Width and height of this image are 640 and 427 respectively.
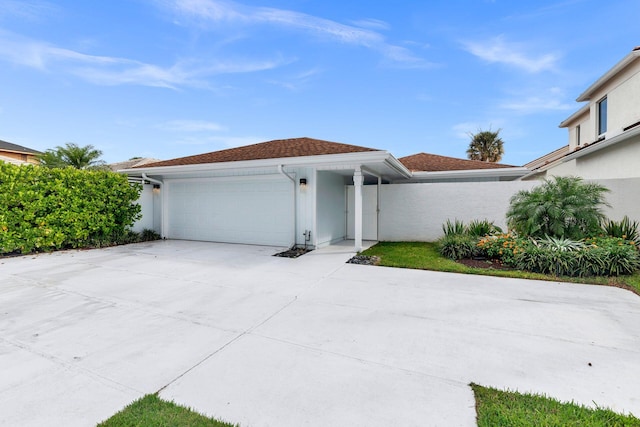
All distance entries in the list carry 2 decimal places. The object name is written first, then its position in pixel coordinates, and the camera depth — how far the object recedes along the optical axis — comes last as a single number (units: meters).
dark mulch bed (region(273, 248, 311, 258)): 7.90
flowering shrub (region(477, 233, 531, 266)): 6.50
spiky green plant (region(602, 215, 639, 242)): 6.88
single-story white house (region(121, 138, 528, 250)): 8.45
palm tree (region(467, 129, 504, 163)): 25.44
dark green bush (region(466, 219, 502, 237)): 8.24
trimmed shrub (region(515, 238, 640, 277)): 5.61
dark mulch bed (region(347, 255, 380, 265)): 7.00
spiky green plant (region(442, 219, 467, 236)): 8.34
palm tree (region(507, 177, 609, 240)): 6.64
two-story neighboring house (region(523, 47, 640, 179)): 8.88
